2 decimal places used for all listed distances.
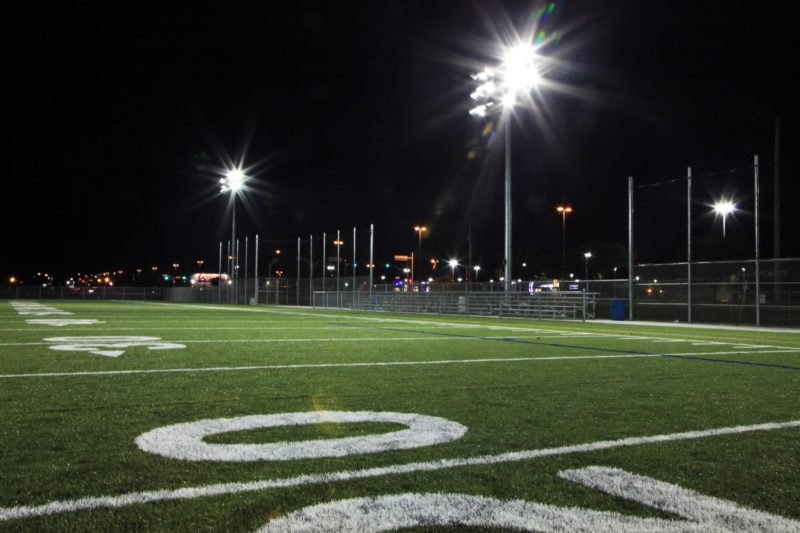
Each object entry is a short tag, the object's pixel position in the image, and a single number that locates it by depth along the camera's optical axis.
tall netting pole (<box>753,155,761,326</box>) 19.85
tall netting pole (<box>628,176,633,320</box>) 23.29
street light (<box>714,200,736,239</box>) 26.43
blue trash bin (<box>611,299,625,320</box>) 23.41
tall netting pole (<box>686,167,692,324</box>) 21.77
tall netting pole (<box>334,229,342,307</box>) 41.60
